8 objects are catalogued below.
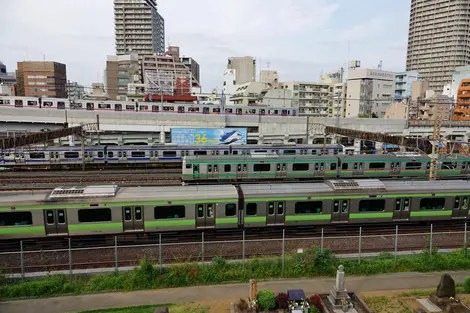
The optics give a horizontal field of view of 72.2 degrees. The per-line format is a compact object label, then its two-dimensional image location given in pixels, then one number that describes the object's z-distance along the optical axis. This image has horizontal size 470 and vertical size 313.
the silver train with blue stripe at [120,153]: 33.03
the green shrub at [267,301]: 10.12
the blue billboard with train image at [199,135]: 46.16
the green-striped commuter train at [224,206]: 14.24
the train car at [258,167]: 26.28
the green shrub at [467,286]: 11.49
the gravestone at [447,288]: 10.36
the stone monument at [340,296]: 10.39
